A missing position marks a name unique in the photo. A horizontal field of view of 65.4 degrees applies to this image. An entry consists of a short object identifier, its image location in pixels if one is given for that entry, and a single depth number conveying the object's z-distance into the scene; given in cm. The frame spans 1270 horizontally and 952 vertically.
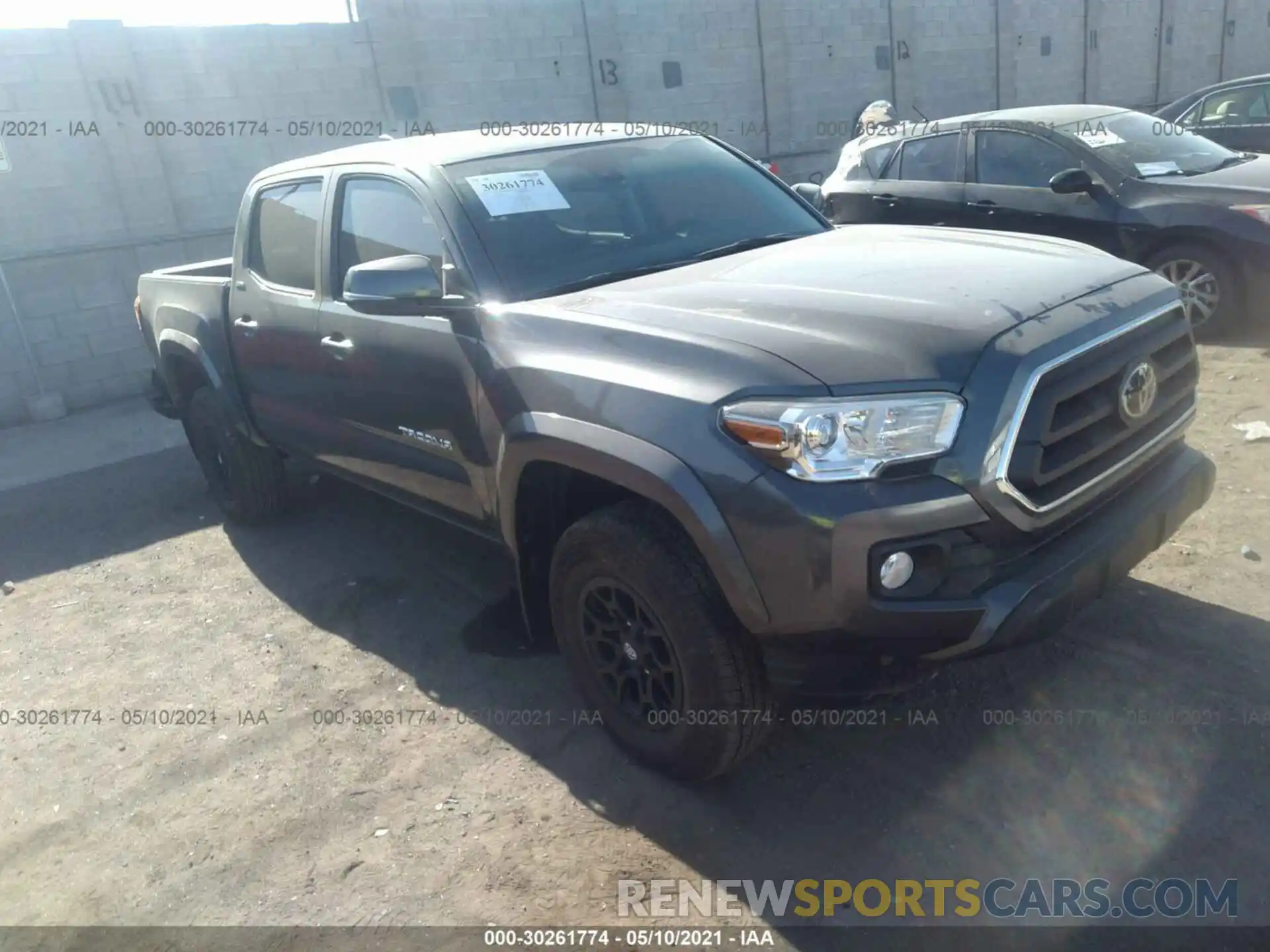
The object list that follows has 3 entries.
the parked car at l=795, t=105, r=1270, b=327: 629
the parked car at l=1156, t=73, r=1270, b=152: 1015
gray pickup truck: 238
